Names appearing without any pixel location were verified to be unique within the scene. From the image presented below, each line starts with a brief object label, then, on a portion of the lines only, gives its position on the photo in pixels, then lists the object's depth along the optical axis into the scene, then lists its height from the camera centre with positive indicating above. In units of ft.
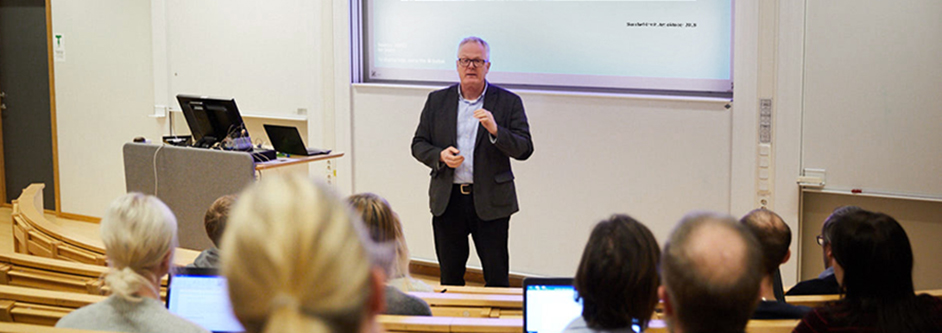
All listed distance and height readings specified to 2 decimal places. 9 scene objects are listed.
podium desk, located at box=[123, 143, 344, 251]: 15.75 -1.24
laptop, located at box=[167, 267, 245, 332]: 8.15 -1.78
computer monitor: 16.10 -0.16
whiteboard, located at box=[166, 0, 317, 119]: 20.25 +1.42
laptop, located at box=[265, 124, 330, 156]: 16.52 -0.57
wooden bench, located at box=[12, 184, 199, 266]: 13.15 -2.08
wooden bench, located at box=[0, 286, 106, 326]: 8.44 -1.94
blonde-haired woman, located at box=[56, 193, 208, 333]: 6.23 -1.18
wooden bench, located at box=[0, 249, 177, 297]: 10.60 -2.04
